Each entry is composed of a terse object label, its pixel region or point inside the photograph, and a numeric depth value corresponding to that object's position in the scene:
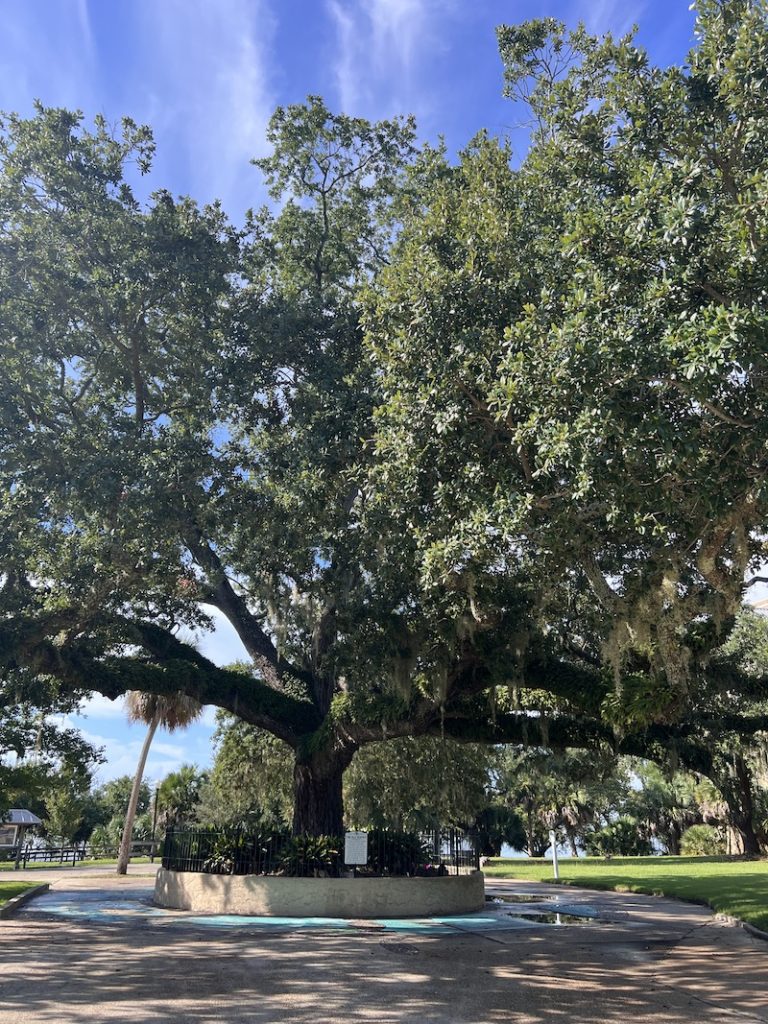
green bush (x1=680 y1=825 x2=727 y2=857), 39.16
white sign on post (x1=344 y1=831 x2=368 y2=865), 14.45
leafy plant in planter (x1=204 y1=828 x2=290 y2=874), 15.04
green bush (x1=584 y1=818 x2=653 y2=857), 41.34
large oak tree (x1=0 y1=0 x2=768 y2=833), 7.27
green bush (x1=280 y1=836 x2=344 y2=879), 14.69
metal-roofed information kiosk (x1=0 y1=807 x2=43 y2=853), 33.00
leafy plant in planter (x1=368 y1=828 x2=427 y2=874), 15.36
